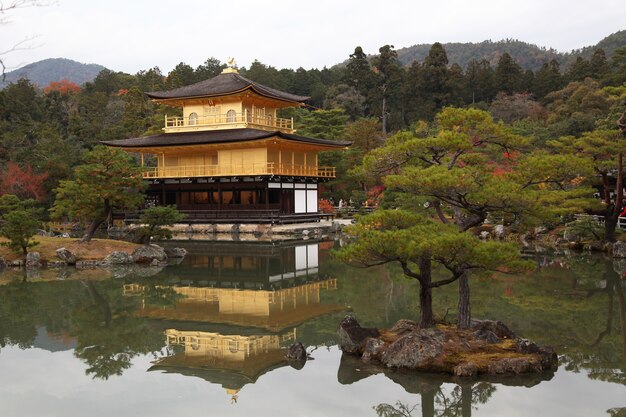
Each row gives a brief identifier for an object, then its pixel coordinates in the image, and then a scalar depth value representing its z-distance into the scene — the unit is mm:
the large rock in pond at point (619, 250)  21078
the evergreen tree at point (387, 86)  65625
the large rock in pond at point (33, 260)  20516
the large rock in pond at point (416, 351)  8898
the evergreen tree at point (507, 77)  64831
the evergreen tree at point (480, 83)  67125
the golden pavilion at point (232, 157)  33688
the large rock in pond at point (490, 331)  9703
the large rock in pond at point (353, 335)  9922
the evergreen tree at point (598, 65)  56631
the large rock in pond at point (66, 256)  20953
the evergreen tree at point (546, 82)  61906
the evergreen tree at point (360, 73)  67938
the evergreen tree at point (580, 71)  58294
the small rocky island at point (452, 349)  8781
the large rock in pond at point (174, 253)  22927
